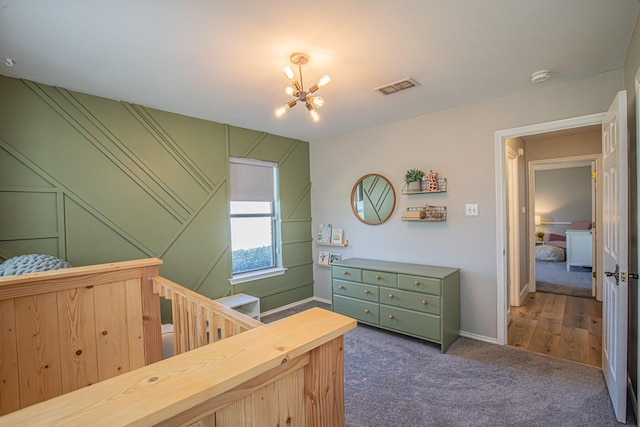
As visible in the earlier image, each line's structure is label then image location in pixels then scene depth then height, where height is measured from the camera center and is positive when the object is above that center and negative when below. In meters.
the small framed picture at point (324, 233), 4.43 -0.32
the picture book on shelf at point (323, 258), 4.47 -0.69
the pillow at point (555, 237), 7.76 -0.80
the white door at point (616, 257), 1.81 -0.34
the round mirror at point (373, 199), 3.78 +0.14
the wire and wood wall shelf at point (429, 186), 3.30 +0.25
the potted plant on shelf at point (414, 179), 3.42 +0.34
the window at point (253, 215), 3.79 -0.03
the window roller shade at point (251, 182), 3.76 +0.39
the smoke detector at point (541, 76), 2.39 +1.04
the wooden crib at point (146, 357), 0.67 -0.50
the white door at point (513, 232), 4.08 -0.35
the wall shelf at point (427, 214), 3.31 -0.06
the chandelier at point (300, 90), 2.00 +0.84
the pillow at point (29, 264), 2.03 -0.33
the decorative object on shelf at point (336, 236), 4.30 -0.36
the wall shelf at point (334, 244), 4.22 -0.47
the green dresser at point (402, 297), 2.91 -0.92
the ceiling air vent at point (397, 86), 2.52 +1.05
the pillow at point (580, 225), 7.10 -0.47
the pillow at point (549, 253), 7.11 -1.10
